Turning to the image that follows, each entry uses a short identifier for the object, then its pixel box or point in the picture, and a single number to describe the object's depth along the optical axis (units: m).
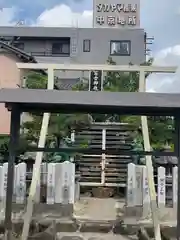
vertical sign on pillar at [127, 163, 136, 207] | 5.80
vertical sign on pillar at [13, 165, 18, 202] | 5.71
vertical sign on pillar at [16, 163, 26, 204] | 5.74
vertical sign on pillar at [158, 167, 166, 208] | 5.74
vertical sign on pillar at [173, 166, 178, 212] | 5.62
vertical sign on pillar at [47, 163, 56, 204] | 5.77
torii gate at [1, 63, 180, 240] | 4.16
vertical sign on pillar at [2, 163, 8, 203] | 5.62
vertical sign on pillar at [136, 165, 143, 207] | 5.76
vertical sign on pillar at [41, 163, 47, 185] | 6.03
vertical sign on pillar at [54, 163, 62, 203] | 5.81
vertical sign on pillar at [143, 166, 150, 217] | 5.60
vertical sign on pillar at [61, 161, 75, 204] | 5.84
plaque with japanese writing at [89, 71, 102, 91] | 5.71
